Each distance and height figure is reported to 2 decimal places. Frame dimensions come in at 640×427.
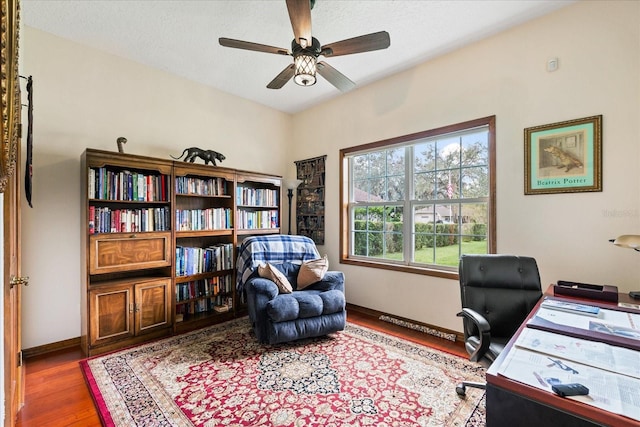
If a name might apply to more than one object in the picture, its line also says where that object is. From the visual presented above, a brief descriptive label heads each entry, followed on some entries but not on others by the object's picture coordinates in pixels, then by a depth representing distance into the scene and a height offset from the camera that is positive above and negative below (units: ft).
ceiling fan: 6.04 +3.70
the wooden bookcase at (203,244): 10.42 -1.16
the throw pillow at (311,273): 10.46 -2.09
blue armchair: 8.58 -2.60
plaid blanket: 10.57 -1.44
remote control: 2.81 -1.71
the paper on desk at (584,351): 3.39 -1.77
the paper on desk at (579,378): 2.72 -1.76
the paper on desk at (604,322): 4.17 -1.77
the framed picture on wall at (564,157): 7.27 +1.44
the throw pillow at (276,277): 9.70 -2.07
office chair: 6.53 -1.78
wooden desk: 2.61 -1.86
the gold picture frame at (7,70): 2.05 +1.08
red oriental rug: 5.88 -3.99
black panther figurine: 10.78 +2.23
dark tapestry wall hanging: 13.75 +0.73
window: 9.49 +0.51
